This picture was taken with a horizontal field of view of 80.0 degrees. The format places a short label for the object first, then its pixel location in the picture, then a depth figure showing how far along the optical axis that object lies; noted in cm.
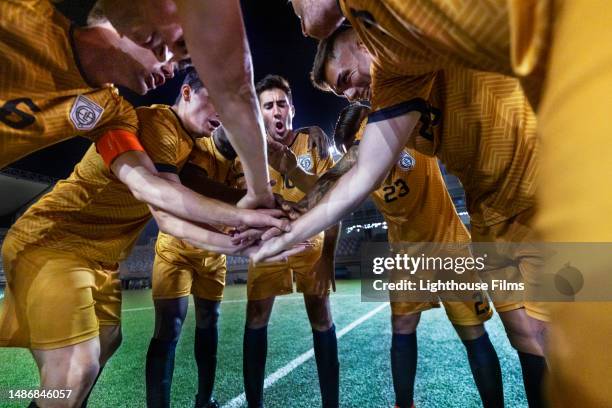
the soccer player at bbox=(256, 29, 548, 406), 150
